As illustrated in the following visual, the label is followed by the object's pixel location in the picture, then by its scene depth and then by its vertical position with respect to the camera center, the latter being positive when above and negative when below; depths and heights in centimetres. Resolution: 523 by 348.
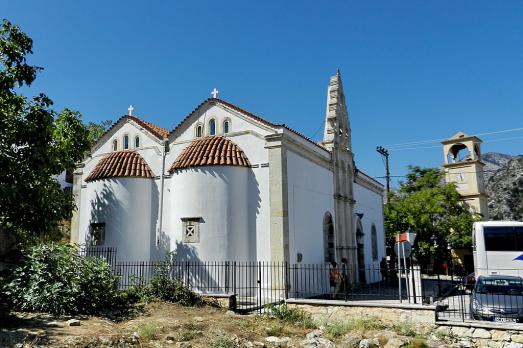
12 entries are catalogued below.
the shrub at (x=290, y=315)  1381 -243
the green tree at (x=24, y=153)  1355 +299
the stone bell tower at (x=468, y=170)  4188 +689
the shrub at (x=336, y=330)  1259 -263
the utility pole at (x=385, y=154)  4214 +856
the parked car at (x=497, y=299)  1279 -189
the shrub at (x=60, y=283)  1162 -108
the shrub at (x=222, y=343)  1014 -238
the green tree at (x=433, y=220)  3641 +164
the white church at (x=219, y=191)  1833 +242
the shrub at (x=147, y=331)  1038 -215
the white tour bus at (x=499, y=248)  2017 -48
